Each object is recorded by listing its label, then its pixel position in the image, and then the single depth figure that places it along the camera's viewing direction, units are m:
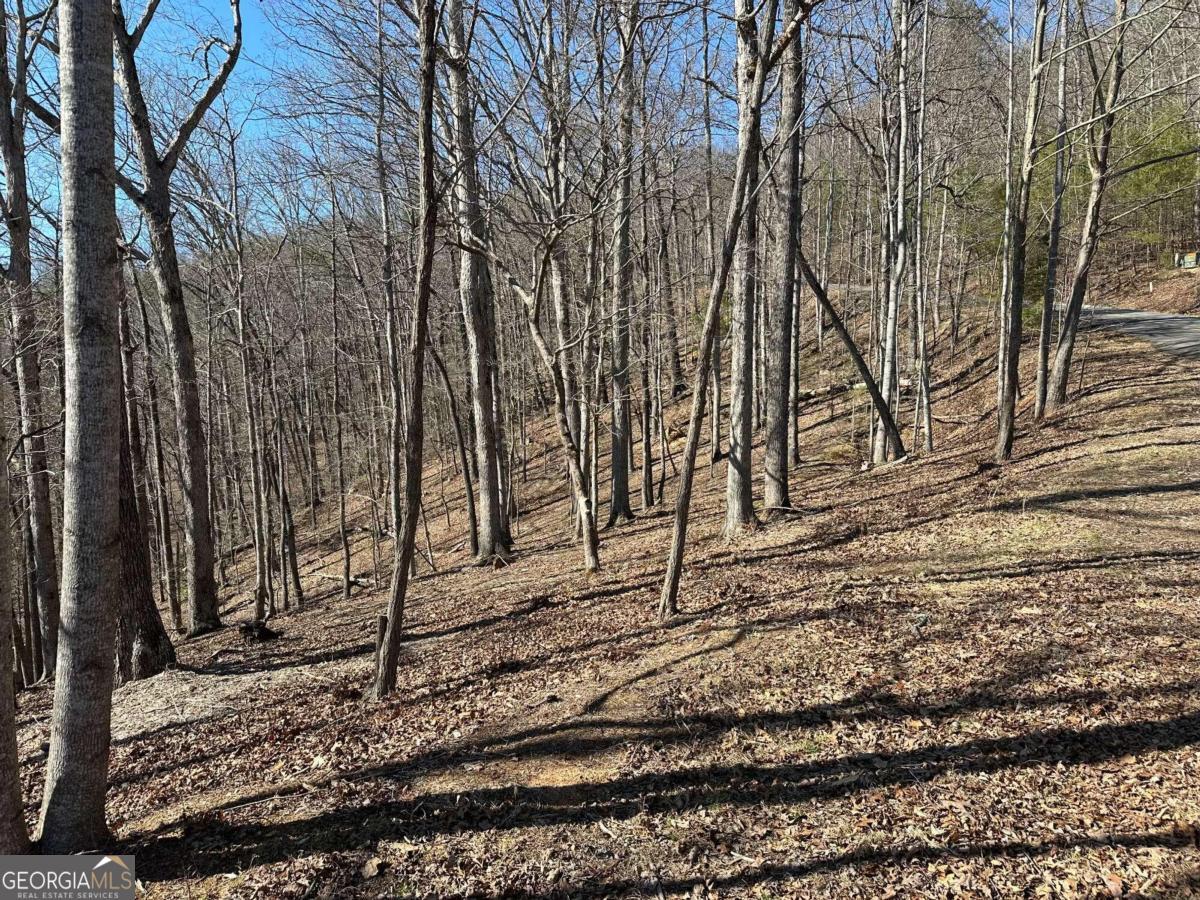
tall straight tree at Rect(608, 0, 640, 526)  8.37
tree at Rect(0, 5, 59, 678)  7.50
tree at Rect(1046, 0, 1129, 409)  9.96
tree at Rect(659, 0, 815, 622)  5.14
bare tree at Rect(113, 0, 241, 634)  7.85
